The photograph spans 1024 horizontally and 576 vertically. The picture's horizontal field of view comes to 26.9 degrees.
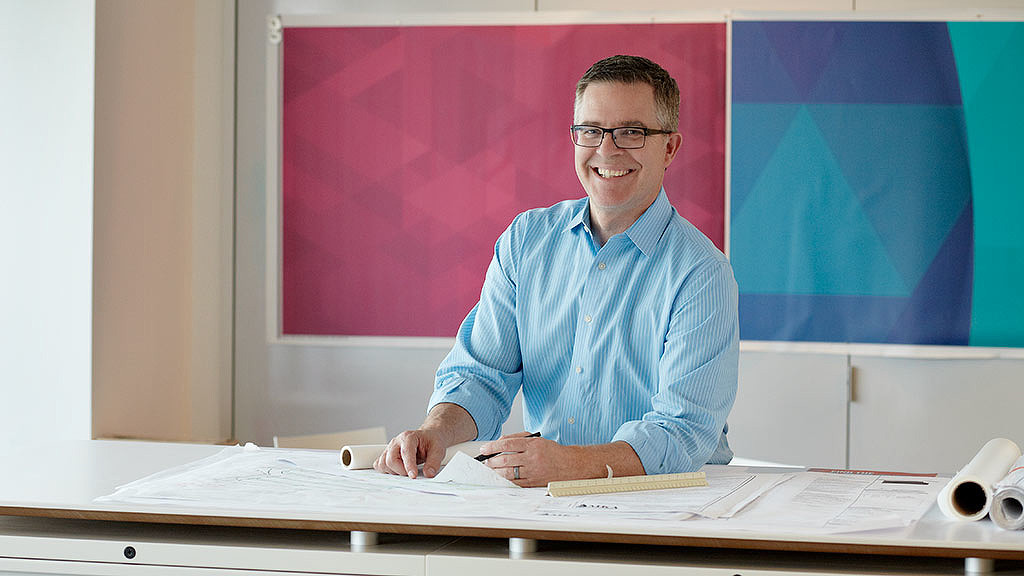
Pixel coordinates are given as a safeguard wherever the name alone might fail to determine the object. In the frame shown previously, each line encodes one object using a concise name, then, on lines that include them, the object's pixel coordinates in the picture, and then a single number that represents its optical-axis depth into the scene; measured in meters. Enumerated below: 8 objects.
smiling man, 3.64
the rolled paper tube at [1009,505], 3.21
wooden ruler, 3.41
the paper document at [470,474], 3.48
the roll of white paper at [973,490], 3.26
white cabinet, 5.13
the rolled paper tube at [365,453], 3.62
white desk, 3.17
